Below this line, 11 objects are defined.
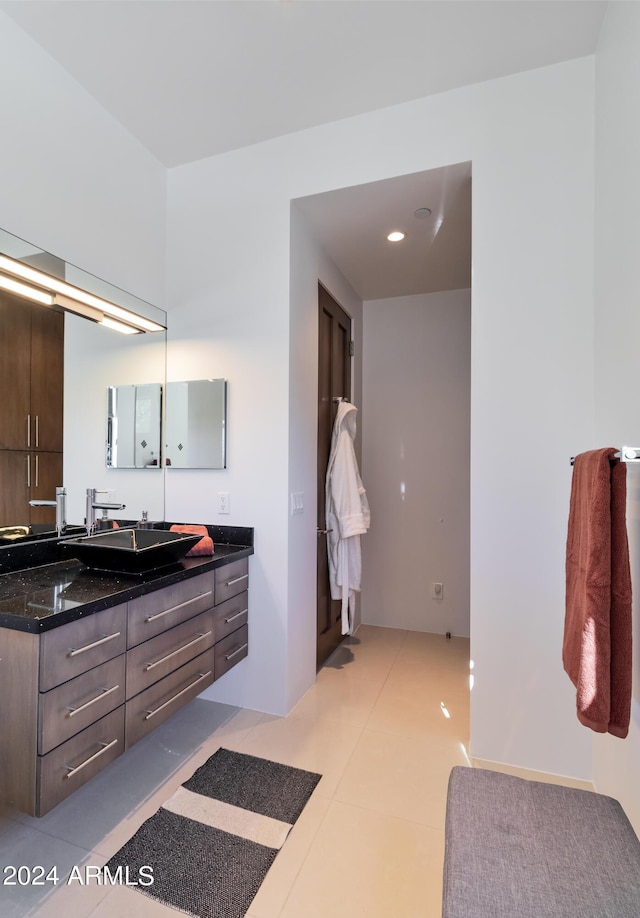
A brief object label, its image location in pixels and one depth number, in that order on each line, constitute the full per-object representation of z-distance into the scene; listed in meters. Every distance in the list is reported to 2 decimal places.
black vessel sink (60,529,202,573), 1.75
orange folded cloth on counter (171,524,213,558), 2.12
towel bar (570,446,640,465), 1.07
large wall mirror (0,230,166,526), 1.90
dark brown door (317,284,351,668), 2.85
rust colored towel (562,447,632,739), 1.07
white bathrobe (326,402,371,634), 2.83
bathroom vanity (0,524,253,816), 1.26
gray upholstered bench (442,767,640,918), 0.86
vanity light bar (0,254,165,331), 1.81
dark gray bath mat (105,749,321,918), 1.34
